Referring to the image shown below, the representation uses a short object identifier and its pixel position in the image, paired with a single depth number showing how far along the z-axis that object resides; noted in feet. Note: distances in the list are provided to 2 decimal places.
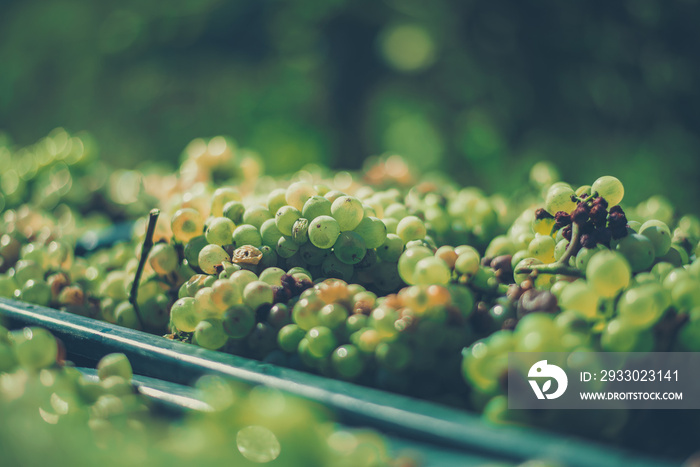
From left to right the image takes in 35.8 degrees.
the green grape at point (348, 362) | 1.41
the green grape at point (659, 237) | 1.48
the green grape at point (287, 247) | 1.57
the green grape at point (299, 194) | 1.60
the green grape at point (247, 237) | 1.59
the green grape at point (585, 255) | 1.45
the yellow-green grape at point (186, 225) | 1.66
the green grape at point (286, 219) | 1.57
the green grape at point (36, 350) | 1.40
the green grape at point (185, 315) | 1.53
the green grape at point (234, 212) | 1.65
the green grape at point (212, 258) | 1.58
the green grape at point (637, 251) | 1.45
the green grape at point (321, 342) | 1.43
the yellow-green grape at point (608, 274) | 1.36
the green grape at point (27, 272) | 1.75
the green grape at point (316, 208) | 1.57
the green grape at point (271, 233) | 1.59
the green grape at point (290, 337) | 1.46
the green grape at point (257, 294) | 1.49
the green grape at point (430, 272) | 1.44
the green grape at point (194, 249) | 1.63
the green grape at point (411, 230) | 1.61
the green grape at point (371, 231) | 1.56
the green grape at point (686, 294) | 1.35
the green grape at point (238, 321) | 1.48
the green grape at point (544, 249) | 1.54
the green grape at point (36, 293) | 1.72
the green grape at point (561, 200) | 1.55
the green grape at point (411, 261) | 1.48
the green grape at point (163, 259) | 1.66
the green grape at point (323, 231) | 1.53
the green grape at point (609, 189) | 1.52
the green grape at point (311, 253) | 1.56
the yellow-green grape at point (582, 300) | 1.37
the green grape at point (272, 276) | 1.53
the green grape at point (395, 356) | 1.39
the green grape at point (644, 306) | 1.33
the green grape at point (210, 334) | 1.49
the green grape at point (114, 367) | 1.42
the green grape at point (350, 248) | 1.53
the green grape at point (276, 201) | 1.62
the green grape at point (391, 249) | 1.58
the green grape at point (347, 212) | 1.55
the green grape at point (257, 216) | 1.61
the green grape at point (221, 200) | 1.70
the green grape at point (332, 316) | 1.44
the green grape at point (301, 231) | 1.56
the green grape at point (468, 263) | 1.51
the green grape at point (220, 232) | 1.61
